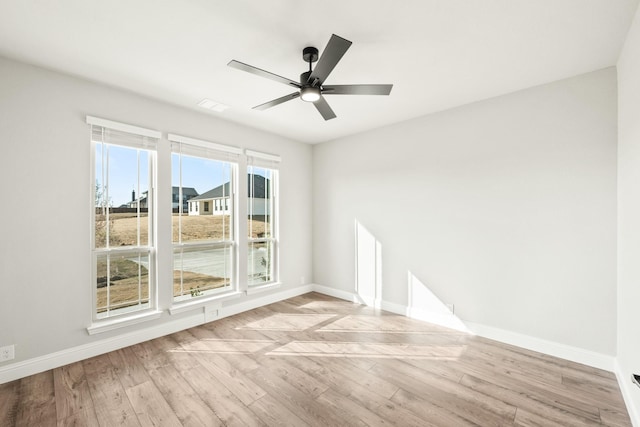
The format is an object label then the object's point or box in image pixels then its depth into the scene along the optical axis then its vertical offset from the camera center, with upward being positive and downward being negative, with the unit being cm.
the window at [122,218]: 293 -4
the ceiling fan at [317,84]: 199 +107
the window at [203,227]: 354 -18
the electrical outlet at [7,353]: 236 -121
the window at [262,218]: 438 -7
